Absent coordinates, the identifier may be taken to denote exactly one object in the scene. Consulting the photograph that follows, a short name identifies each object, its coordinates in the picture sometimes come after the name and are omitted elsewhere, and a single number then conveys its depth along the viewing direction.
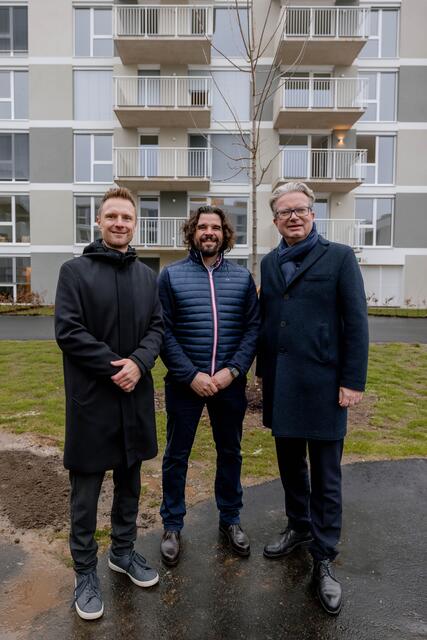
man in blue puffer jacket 3.07
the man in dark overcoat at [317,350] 2.75
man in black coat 2.50
